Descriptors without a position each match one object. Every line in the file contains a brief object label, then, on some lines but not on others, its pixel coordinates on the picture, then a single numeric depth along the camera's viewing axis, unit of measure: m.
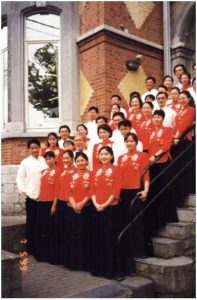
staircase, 4.68
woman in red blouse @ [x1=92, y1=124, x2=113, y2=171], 5.60
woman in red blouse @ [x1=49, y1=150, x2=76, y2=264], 5.53
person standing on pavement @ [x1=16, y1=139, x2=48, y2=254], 6.17
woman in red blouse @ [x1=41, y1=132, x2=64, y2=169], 6.27
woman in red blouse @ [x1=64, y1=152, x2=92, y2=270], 5.24
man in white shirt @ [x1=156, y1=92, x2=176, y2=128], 5.93
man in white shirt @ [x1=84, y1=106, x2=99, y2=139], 6.66
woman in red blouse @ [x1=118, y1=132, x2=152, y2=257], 5.12
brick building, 8.09
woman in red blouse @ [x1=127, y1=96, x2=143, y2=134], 6.36
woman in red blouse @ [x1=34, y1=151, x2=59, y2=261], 5.89
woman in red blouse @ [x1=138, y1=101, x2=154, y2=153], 5.92
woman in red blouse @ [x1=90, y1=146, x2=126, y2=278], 4.92
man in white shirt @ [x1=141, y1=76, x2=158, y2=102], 7.11
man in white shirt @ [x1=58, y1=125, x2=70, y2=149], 6.51
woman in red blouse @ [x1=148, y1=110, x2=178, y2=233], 5.55
